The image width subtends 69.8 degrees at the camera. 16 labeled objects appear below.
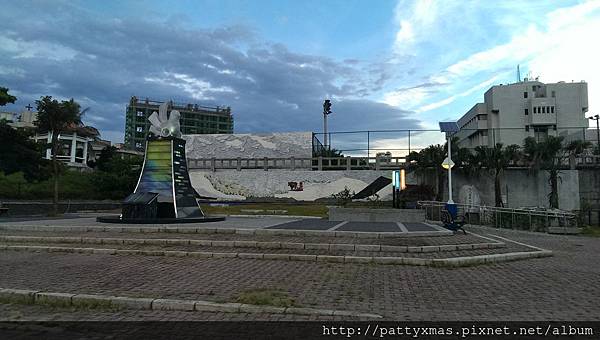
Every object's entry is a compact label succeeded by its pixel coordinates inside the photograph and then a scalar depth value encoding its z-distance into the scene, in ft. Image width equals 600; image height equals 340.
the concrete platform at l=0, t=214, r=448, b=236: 45.83
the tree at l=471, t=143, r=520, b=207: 113.39
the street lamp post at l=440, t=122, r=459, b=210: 68.29
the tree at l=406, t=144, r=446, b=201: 113.50
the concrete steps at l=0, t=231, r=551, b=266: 33.09
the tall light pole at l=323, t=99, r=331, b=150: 175.52
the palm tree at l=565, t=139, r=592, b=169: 115.24
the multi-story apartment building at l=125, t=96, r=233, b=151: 342.44
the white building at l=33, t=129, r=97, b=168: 192.95
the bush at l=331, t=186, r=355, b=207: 110.83
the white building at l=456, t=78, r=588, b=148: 222.89
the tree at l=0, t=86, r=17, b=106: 72.59
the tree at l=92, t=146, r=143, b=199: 118.01
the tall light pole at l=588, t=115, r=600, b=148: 123.90
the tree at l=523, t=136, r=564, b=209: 113.09
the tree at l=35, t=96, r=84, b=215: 82.38
